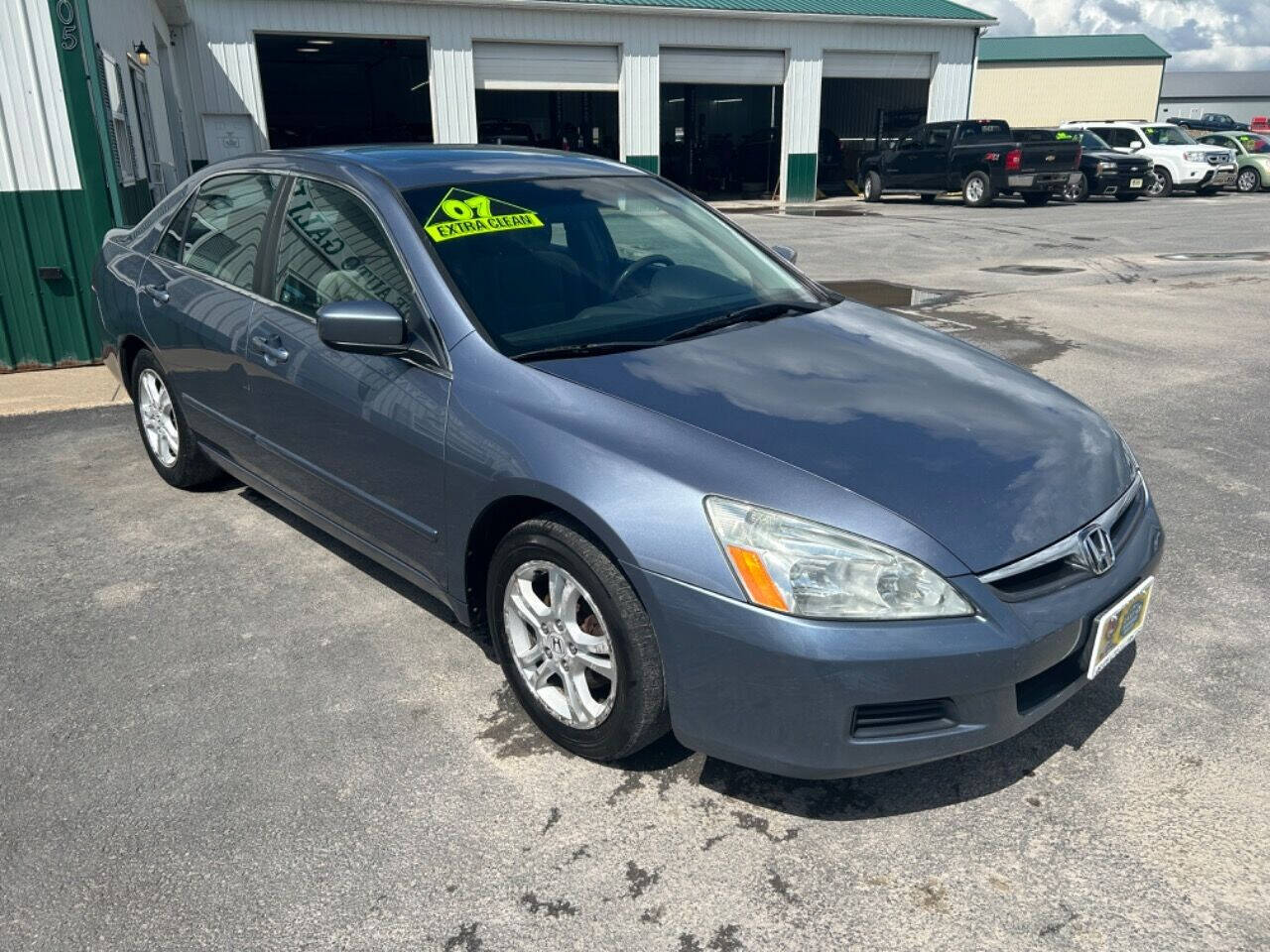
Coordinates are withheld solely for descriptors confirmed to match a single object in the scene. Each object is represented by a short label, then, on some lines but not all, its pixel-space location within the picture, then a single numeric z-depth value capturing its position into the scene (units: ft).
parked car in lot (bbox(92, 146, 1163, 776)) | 7.74
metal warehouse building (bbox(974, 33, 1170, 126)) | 176.55
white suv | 78.84
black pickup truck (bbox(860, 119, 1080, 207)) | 70.28
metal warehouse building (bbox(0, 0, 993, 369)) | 23.90
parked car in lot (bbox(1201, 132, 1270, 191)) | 84.17
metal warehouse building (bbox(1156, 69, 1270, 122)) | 274.57
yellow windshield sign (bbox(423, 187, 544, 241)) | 11.00
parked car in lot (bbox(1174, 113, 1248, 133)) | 151.64
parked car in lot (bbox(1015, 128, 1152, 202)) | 74.69
